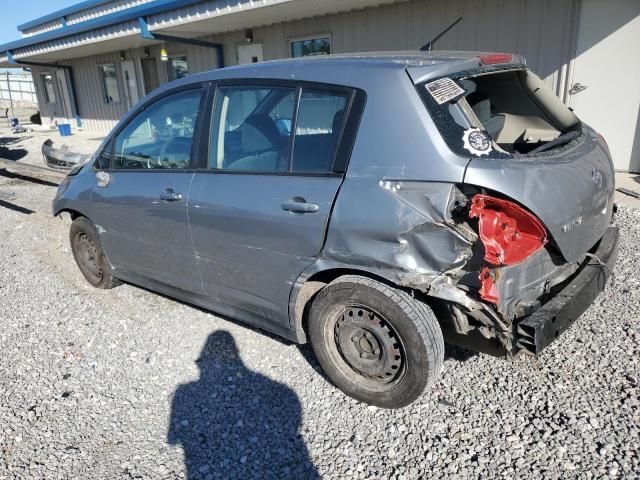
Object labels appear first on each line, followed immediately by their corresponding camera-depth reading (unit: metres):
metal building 6.82
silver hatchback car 2.28
